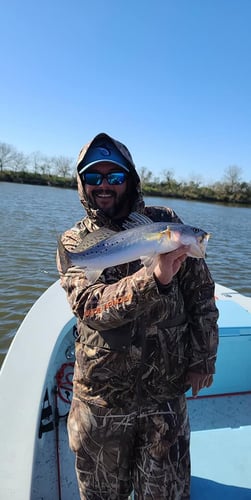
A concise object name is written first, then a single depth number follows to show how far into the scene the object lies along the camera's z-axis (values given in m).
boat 2.44
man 2.17
